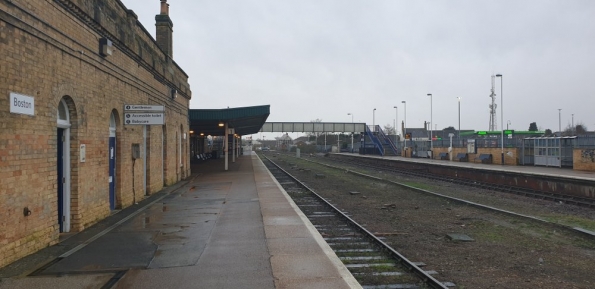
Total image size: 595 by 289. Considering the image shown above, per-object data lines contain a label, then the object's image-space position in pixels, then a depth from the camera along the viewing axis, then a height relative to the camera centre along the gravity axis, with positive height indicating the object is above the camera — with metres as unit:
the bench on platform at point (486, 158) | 33.02 -1.05
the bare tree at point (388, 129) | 124.38 +4.61
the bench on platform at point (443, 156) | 41.26 -1.08
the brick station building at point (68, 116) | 6.28 +0.60
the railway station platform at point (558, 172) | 17.66 -1.37
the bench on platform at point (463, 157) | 36.56 -1.04
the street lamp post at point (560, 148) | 25.55 -0.24
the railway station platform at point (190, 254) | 5.56 -1.69
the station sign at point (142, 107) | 11.46 +1.03
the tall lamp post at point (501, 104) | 34.98 +3.29
